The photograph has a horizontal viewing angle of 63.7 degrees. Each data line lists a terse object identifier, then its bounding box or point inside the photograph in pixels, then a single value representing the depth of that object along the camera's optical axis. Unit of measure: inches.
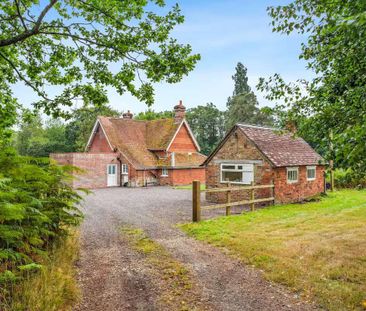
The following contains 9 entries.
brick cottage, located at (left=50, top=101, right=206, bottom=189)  1157.7
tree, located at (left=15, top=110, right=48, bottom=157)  1938.2
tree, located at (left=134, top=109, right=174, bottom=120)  2417.7
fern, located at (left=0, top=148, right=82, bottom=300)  174.3
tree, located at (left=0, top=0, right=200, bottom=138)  353.1
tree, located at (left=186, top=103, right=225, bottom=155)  2491.4
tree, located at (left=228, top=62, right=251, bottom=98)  2306.1
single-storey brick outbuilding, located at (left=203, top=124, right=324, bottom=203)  689.0
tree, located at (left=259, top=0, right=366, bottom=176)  151.4
